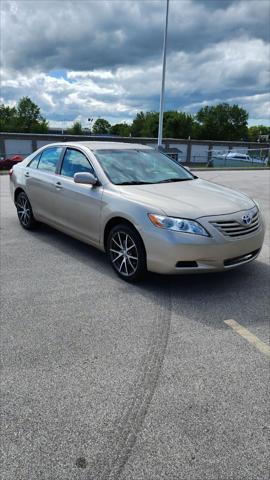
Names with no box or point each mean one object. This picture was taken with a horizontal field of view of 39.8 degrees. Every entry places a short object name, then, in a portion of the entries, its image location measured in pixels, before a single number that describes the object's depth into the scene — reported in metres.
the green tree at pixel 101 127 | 133.25
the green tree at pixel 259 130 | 157.75
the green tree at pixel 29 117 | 99.06
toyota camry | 3.67
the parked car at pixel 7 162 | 28.54
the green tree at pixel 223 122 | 113.56
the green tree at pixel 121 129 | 120.41
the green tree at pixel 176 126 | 100.44
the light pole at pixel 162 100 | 22.35
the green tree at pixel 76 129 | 113.56
